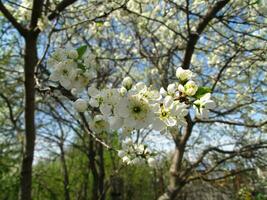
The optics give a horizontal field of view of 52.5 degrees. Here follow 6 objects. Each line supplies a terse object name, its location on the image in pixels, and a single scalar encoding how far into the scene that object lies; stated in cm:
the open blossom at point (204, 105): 19
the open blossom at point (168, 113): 18
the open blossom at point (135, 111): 18
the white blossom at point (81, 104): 21
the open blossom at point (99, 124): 22
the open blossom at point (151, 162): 41
